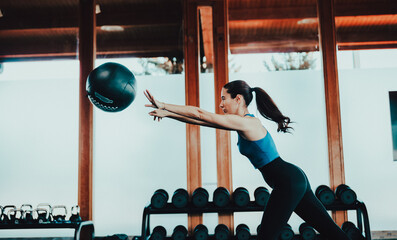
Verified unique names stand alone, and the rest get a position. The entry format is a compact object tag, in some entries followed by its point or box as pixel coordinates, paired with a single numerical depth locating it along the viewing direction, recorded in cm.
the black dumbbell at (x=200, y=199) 305
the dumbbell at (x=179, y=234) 304
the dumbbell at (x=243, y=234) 301
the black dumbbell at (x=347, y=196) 298
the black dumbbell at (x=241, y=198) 302
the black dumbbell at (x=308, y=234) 301
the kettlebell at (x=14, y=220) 304
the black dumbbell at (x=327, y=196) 301
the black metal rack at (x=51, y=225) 290
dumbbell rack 294
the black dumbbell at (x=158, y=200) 303
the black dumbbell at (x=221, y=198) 303
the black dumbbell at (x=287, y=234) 297
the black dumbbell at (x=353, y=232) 291
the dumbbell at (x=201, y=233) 301
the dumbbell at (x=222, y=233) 300
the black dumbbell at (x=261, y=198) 300
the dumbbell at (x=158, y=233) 301
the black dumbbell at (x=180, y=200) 305
